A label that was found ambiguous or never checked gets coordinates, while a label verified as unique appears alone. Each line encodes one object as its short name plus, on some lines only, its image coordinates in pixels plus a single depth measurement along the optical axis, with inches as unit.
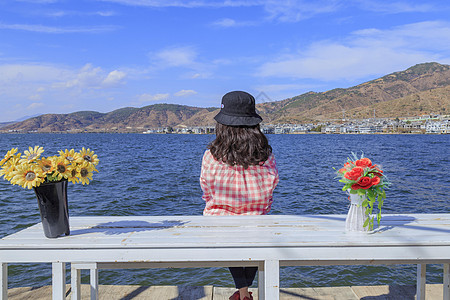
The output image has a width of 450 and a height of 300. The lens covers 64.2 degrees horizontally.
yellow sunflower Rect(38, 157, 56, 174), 82.6
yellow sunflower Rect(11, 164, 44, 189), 79.8
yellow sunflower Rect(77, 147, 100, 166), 90.1
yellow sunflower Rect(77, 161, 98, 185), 87.6
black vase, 84.2
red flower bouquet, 89.5
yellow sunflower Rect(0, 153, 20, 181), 80.6
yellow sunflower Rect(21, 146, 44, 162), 82.2
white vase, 90.2
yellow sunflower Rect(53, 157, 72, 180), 83.9
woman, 108.2
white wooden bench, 79.0
